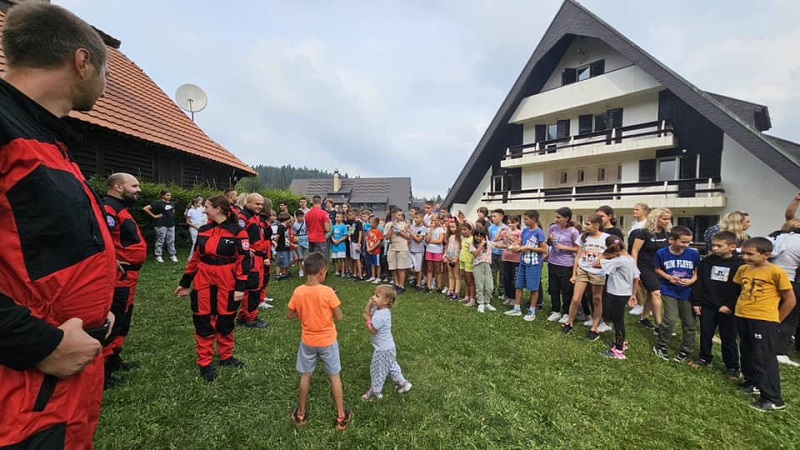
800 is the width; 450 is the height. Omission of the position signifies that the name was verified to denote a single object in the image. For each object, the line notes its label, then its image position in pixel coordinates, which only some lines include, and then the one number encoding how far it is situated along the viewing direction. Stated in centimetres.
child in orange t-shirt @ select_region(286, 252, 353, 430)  325
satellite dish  1440
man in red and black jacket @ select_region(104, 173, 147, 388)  365
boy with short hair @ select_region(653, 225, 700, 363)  478
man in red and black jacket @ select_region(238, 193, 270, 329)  529
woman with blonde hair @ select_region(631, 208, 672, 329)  570
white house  1238
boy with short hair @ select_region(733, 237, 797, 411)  363
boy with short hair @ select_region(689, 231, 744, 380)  426
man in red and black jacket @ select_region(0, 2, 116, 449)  116
